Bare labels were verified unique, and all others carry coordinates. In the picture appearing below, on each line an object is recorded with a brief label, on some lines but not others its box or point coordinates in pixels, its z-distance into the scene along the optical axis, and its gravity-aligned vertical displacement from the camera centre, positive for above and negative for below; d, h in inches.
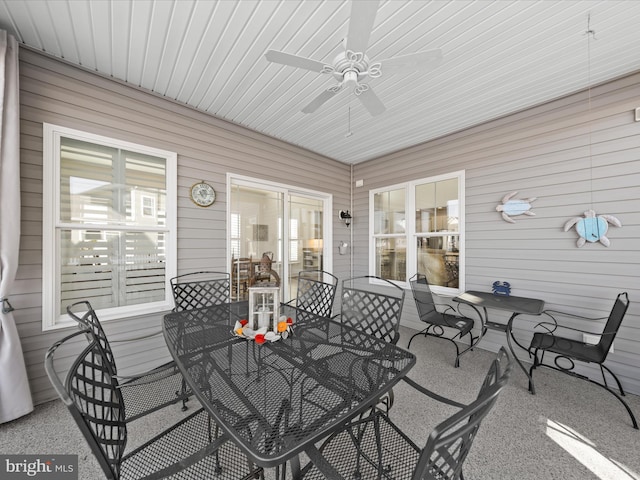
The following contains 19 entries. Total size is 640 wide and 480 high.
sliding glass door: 143.1 +4.1
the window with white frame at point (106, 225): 91.5 +5.6
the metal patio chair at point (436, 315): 121.3 -40.7
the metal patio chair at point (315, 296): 101.2 -23.9
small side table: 102.6 -28.6
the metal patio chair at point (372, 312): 77.1 -24.0
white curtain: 77.6 +3.3
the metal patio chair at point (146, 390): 59.5 -41.5
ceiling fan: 58.4 +48.5
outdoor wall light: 194.5 +18.2
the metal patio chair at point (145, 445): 35.6 -39.5
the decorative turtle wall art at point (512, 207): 122.7 +16.7
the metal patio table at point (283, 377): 37.6 -28.2
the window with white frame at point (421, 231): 149.6 +5.8
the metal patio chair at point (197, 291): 104.1 -23.1
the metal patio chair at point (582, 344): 84.5 -40.2
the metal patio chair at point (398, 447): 28.2 -39.3
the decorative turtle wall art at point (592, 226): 103.3 +6.1
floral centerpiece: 62.6 -24.0
